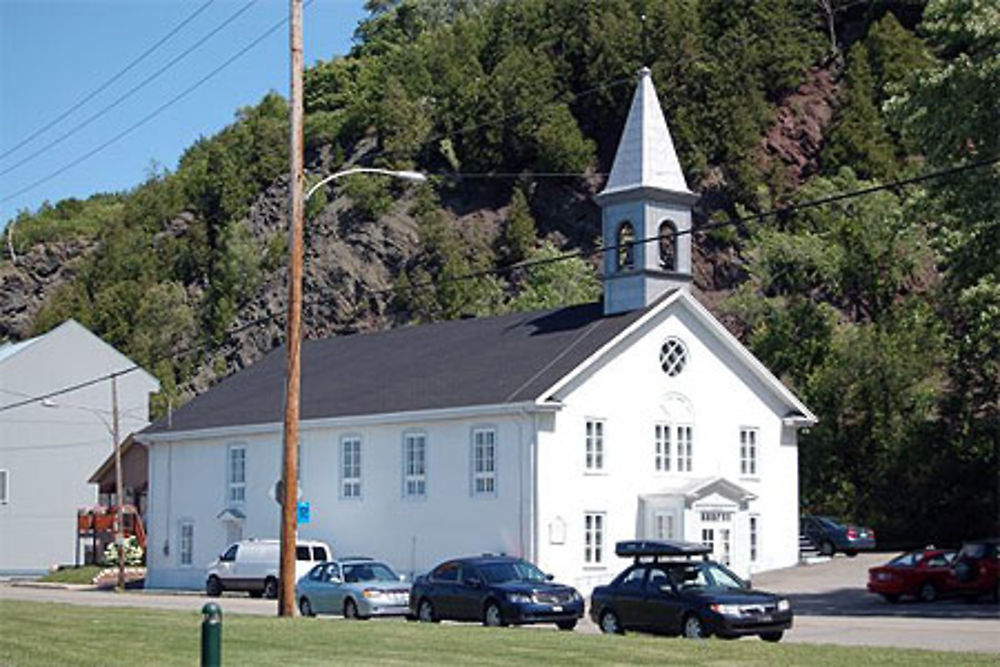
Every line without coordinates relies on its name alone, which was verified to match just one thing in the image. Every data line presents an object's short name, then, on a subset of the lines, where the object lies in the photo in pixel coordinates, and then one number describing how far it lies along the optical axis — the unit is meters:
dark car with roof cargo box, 26.28
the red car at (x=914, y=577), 39.72
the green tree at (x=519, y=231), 104.69
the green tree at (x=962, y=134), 35.56
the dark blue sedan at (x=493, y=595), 30.22
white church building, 44.16
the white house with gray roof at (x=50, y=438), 75.69
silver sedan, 35.16
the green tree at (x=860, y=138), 102.56
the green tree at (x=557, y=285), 86.94
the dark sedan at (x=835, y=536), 55.34
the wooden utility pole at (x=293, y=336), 28.92
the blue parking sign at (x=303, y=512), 38.57
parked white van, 45.19
